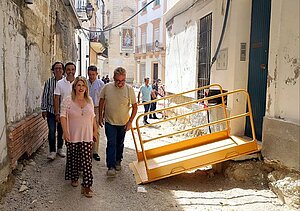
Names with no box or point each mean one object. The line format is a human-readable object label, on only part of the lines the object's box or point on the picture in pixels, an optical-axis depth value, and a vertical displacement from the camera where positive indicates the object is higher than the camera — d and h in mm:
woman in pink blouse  3826 -690
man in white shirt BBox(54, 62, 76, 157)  4793 -357
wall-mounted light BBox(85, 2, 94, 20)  14216 +2636
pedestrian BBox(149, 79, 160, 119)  12800 -1473
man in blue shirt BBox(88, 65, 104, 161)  5316 -294
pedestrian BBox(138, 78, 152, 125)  11602 -832
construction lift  4520 -1254
